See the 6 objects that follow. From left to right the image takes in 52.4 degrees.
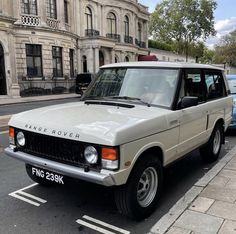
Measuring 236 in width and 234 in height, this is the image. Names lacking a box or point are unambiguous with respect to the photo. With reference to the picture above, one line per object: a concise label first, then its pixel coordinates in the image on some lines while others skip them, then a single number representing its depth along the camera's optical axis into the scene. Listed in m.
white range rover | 2.63
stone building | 19.85
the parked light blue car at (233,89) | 6.60
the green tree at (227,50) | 50.62
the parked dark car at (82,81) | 19.24
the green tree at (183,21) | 45.01
